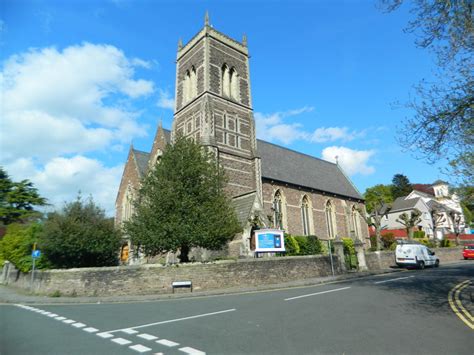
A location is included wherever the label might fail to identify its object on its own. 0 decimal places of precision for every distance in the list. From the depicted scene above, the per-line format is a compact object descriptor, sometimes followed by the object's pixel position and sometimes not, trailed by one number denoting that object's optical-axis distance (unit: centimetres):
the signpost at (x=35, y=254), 1761
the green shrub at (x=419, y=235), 4728
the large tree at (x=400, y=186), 8731
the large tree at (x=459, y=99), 804
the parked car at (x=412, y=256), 2442
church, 2586
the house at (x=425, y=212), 5834
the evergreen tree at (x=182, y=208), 1673
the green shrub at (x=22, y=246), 2064
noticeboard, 1883
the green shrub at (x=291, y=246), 2438
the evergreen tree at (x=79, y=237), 1861
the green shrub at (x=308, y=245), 2563
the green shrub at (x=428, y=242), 4028
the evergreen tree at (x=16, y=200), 4041
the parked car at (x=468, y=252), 3658
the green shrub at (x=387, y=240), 4088
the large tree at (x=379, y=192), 7901
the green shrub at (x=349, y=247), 2579
